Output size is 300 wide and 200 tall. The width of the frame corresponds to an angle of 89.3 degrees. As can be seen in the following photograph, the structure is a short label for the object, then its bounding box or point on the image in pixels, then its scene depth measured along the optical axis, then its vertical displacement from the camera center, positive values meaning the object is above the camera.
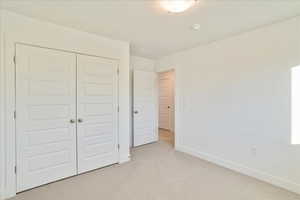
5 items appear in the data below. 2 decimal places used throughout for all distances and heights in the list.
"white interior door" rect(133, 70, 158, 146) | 3.91 -0.20
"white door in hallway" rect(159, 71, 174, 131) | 5.79 -0.04
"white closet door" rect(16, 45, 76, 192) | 2.05 -0.22
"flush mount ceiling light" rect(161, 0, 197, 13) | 1.68 +1.08
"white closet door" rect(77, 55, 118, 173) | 2.54 -0.21
